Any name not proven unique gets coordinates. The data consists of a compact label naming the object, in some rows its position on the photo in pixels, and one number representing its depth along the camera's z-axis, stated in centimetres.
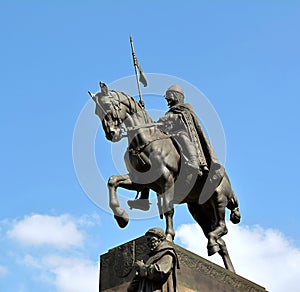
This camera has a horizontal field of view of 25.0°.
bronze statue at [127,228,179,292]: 1202
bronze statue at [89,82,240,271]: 1452
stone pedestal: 1267
